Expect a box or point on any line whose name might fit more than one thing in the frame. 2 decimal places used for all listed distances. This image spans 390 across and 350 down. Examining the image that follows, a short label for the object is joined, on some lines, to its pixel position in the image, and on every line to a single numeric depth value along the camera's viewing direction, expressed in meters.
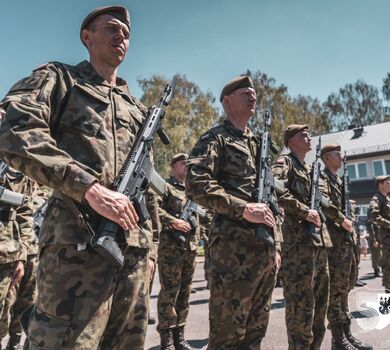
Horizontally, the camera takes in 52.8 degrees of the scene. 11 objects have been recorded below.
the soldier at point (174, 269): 4.93
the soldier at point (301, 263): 3.78
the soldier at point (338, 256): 4.57
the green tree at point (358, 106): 38.53
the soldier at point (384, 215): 7.99
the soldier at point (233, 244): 2.93
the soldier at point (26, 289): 4.51
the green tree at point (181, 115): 27.42
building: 30.25
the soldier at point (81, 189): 1.78
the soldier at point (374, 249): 11.57
